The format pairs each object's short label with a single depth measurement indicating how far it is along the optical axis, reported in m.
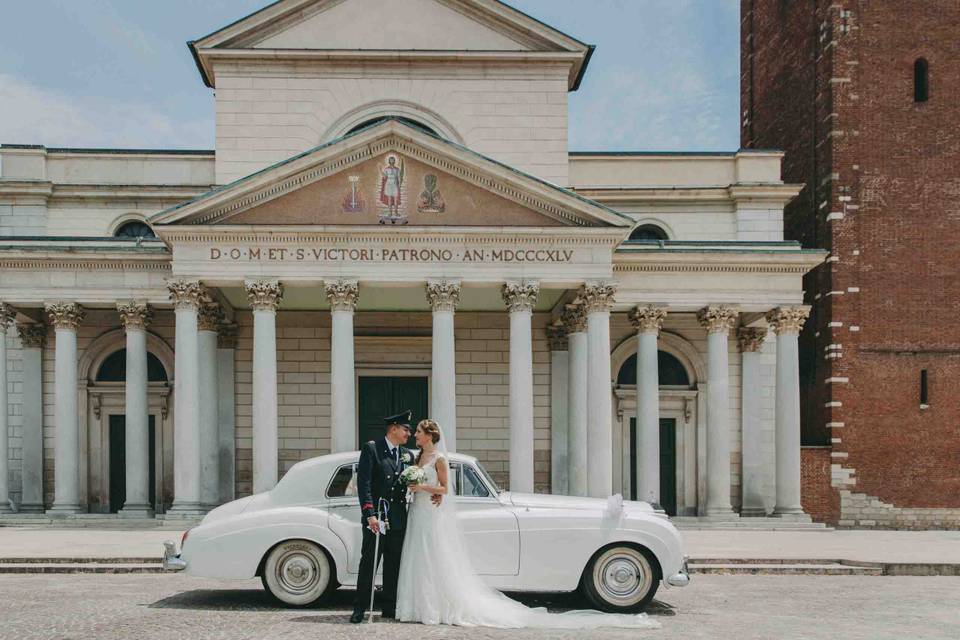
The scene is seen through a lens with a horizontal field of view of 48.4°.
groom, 11.66
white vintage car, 12.62
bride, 11.48
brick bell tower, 31.52
